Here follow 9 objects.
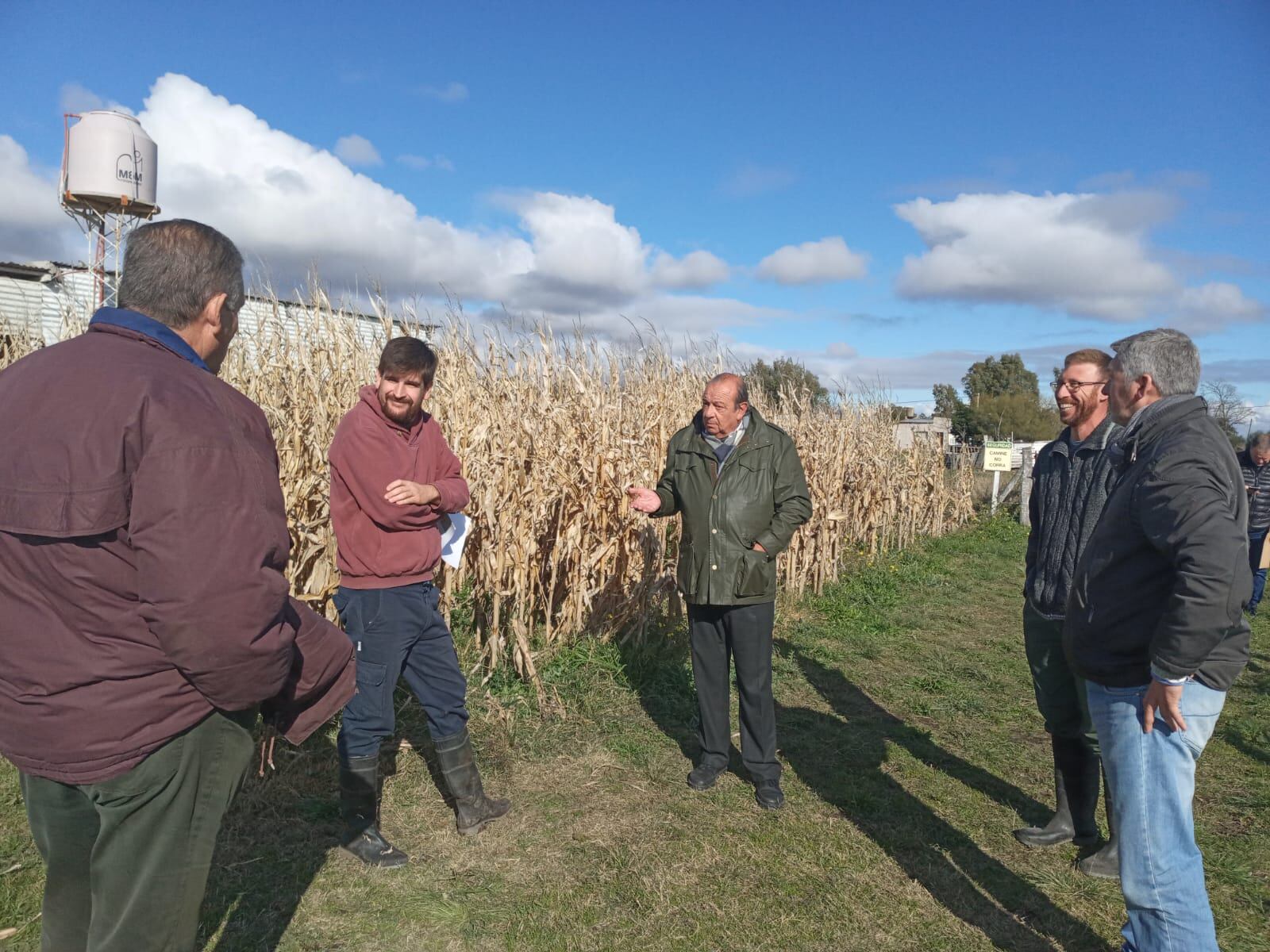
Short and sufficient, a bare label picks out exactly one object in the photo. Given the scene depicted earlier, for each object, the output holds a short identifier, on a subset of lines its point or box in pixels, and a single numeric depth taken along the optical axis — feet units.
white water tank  57.93
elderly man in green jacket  13.26
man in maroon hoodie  10.68
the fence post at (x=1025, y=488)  47.83
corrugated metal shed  24.29
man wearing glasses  10.96
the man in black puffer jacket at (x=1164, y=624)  6.72
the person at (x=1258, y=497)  25.18
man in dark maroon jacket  5.09
